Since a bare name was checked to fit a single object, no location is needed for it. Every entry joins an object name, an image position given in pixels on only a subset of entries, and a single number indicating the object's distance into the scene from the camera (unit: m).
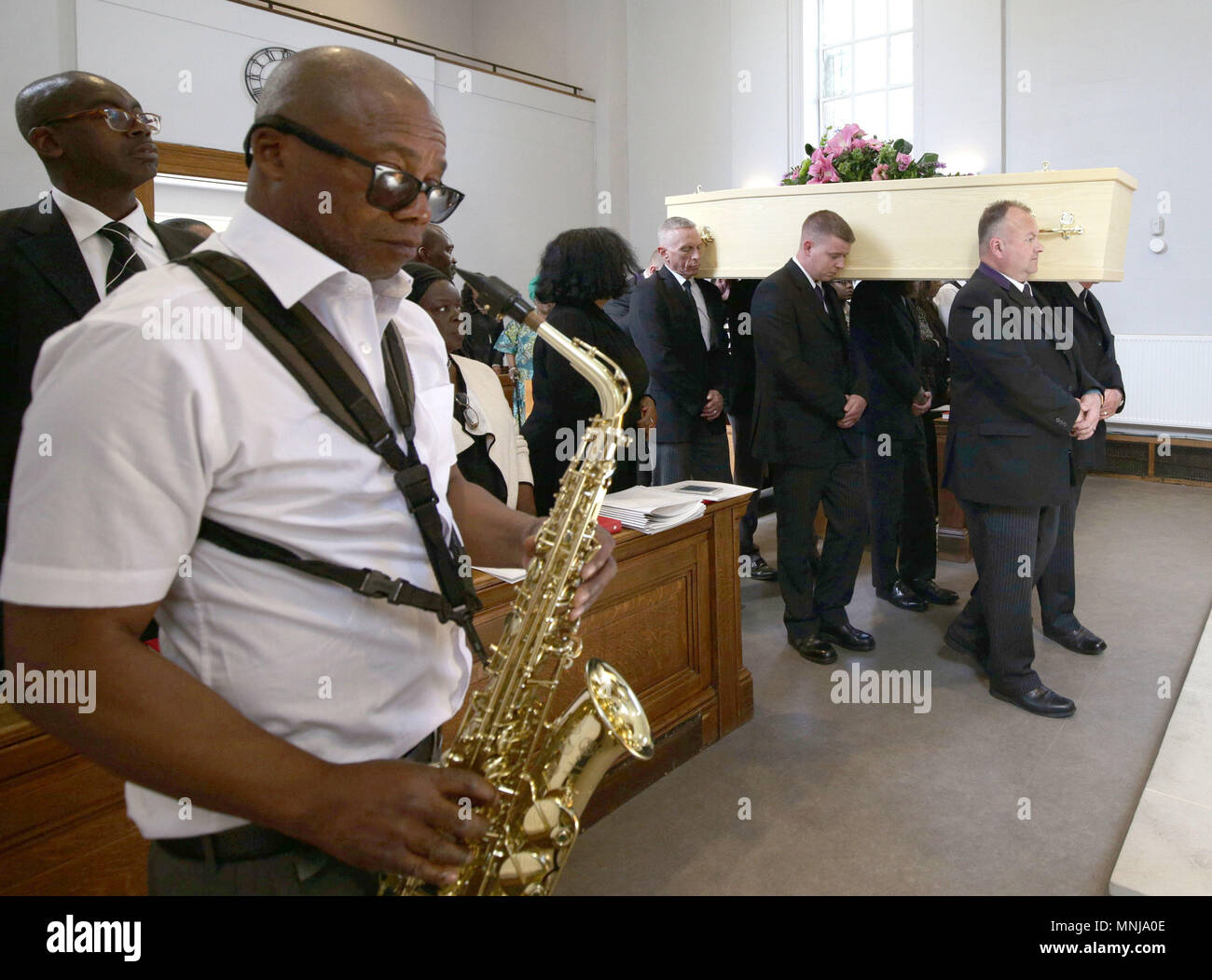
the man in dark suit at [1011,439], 3.18
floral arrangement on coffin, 3.50
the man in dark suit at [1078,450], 3.58
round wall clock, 7.35
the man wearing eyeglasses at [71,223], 1.83
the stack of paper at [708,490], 3.20
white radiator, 7.12
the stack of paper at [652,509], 2.77
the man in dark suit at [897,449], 4.25
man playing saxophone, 0.79
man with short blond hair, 3.72
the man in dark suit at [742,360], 4.70
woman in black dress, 3.20
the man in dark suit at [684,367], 4.28
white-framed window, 8.89
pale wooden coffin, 3.03
